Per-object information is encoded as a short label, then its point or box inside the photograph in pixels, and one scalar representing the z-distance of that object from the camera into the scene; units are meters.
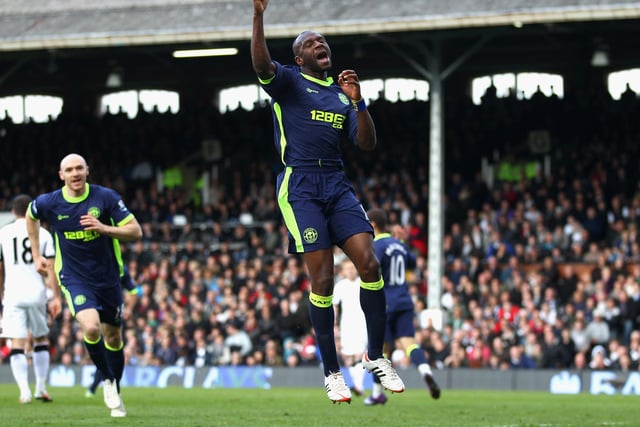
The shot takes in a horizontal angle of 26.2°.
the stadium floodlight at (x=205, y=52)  28.96
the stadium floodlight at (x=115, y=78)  34.28
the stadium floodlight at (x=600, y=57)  28.83
